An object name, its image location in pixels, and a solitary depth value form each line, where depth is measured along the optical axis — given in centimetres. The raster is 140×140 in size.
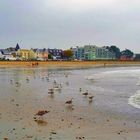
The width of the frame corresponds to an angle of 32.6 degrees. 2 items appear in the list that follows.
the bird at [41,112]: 1075
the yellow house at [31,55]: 11504
